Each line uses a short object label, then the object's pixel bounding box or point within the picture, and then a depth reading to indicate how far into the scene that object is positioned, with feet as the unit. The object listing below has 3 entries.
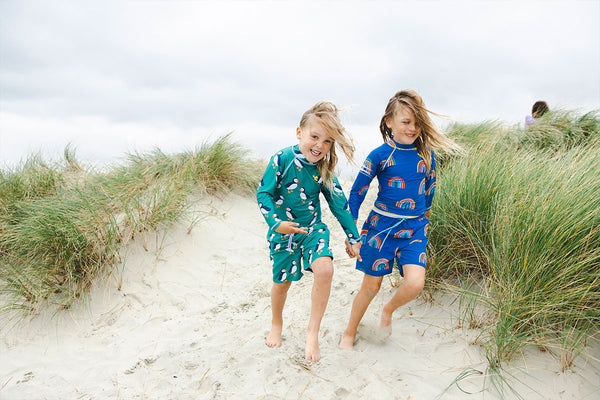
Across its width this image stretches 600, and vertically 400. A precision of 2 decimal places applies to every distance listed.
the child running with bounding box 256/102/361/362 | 8.38
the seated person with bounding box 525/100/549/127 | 28.66
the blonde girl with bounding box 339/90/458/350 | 8.82
